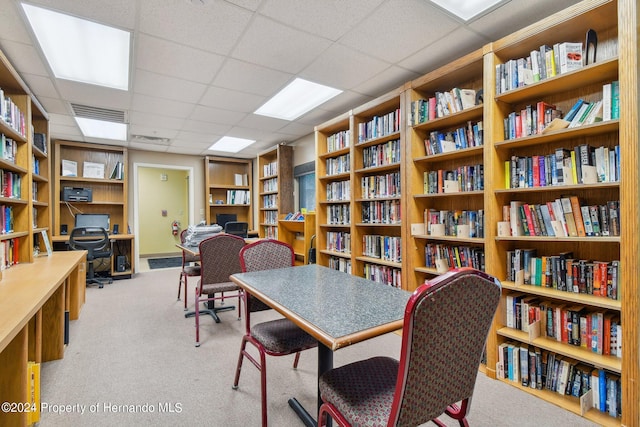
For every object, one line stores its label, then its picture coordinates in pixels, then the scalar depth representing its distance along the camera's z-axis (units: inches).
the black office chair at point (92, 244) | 175.5
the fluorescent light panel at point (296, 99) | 124.7
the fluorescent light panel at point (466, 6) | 74.7
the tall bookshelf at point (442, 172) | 94.3
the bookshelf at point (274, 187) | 203.2
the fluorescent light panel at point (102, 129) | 163.0
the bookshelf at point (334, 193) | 143.9
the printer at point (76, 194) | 195.9
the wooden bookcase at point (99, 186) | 197.9
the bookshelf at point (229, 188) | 253.4
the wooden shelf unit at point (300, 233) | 166.1
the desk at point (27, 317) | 53.3
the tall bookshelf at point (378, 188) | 118.1
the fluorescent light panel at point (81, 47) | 80.4
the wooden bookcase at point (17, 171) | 92.1
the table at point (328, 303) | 39.8
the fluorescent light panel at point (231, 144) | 203.0
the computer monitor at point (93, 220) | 201.2
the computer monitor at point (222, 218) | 249.4
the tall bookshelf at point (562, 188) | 60.6
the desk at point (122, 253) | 201.0
